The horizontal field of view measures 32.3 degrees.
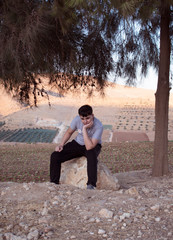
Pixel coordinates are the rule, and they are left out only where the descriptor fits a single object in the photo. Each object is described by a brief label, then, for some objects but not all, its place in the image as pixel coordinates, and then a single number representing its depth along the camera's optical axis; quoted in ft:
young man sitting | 11.59
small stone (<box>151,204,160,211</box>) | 8.23
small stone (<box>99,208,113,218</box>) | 7.82
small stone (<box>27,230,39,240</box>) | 6.82
